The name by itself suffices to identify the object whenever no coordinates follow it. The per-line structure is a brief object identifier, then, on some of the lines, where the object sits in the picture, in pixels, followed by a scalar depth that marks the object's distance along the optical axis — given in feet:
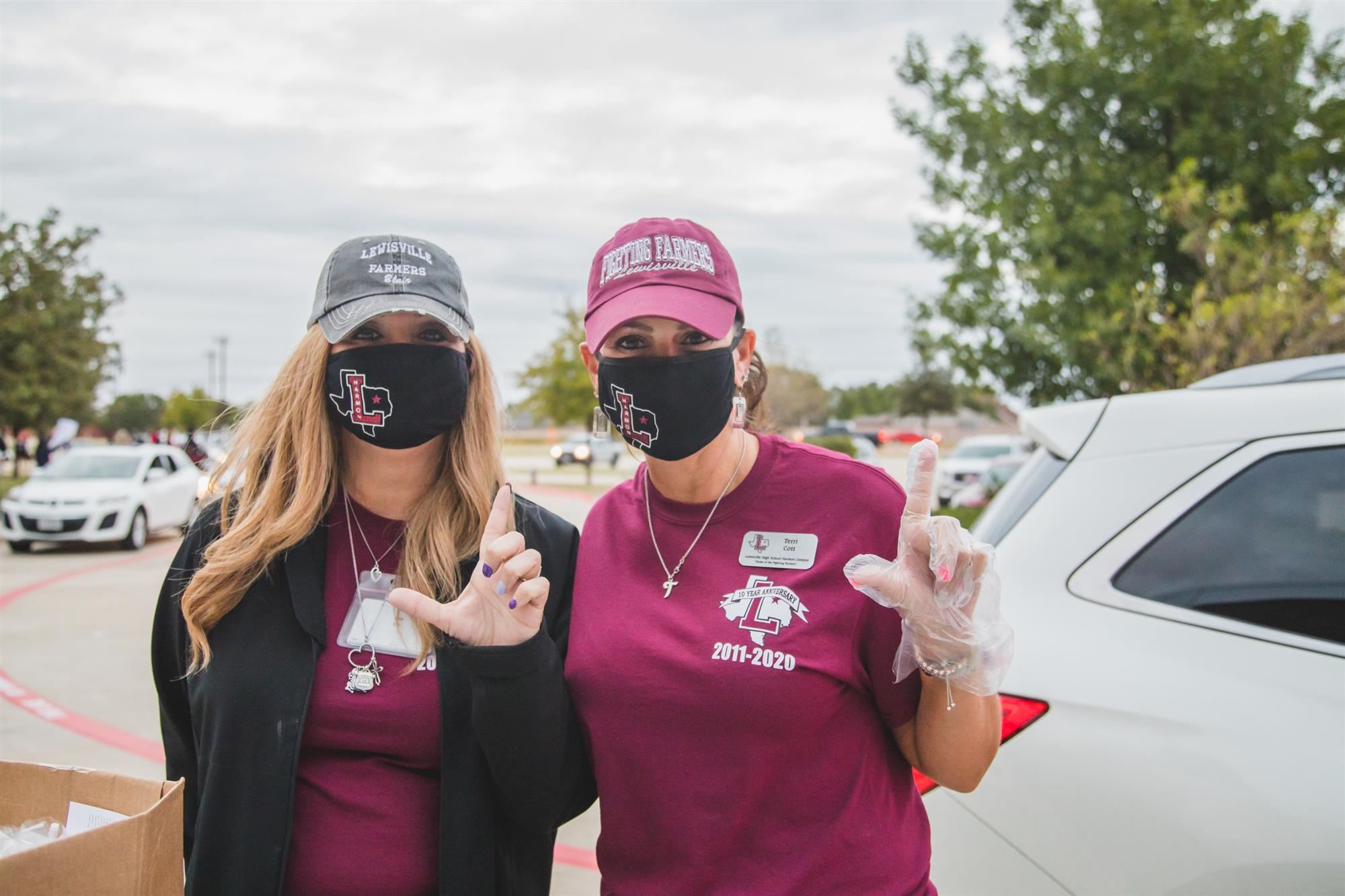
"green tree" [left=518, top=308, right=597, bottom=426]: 99.91
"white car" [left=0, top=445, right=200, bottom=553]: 42.47
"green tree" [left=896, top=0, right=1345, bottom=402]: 28.86
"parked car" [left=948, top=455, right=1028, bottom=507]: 42.83
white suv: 6.04
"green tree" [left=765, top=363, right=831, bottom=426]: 168.14
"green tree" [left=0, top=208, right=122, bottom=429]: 63.31
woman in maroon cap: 5.54
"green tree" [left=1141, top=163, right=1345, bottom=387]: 25.04
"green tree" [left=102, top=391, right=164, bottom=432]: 220.64
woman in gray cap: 6.10
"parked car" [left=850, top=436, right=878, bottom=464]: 97.88
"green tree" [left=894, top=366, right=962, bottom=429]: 238.48
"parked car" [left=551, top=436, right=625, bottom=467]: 120.37
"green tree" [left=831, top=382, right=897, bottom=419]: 349.82
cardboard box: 4.39
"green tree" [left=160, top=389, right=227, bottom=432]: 207.51
